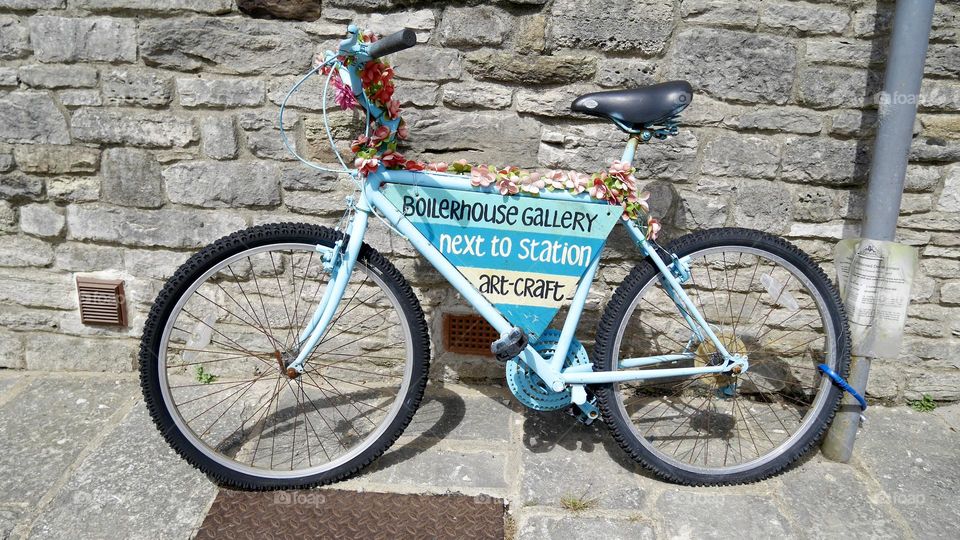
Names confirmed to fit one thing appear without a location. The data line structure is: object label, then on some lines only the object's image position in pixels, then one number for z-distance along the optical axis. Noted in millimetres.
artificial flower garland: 2438
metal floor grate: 2393
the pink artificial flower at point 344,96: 2463
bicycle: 2471
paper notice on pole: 2662
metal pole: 2469
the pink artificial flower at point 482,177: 2447
